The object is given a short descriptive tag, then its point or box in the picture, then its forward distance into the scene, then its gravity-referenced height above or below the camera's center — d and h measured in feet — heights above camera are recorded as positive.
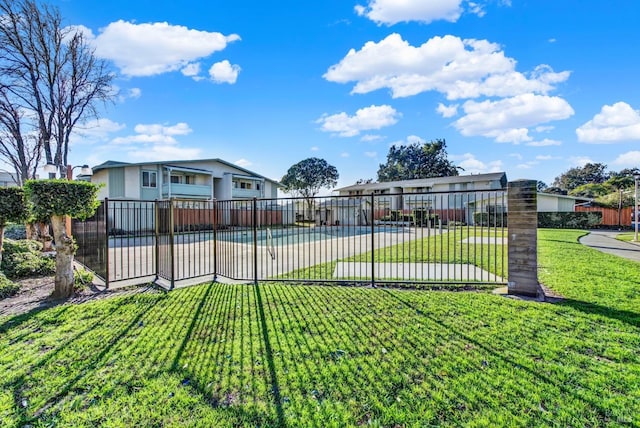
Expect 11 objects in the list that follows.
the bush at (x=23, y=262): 21.91 -3.65
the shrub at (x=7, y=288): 17.85 -4.42
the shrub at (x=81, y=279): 18.90 -4.33
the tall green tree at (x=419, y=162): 167.94 +28.24
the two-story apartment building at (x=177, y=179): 74.43 +9.70
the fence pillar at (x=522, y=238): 16.74 -1.56
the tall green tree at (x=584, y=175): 193.88 +22.84
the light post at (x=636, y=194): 45.21 +2.21
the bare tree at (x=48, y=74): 52.13 +27.00
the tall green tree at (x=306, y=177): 149.28 +17.90
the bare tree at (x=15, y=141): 55.62 +15.54
